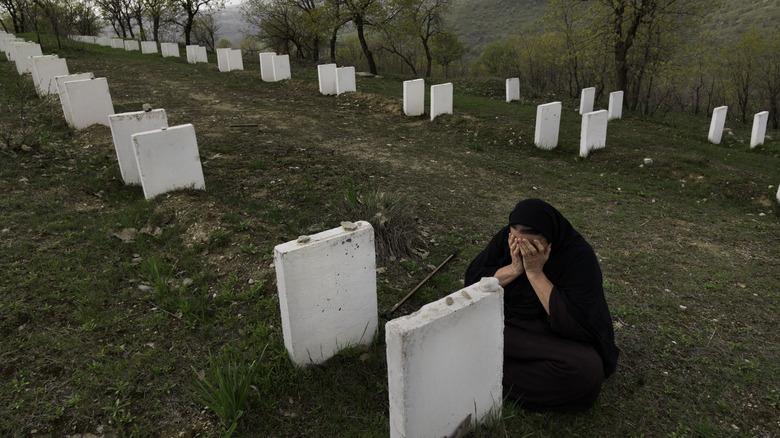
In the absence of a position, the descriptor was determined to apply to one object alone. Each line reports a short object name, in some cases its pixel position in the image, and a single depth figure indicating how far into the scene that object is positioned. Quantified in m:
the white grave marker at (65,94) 7.61
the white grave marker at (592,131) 8.86
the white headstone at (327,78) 13.27
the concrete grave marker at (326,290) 2.67
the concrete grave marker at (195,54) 18.78
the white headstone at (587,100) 13.75
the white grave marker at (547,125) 9.07
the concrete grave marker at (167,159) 4.82
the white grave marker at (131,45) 22.92
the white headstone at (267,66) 14.62
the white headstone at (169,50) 20.36
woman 2.52
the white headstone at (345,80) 13.17
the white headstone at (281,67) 14.80
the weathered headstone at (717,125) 11.23
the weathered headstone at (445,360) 1.98
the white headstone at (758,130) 10.85
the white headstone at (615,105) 13.34
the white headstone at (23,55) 12.51
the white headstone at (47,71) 9.66
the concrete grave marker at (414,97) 11.08
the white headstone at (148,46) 21.38
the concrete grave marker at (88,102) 7.25
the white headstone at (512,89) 15.37
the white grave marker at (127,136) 5.48
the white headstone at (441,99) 10.77
